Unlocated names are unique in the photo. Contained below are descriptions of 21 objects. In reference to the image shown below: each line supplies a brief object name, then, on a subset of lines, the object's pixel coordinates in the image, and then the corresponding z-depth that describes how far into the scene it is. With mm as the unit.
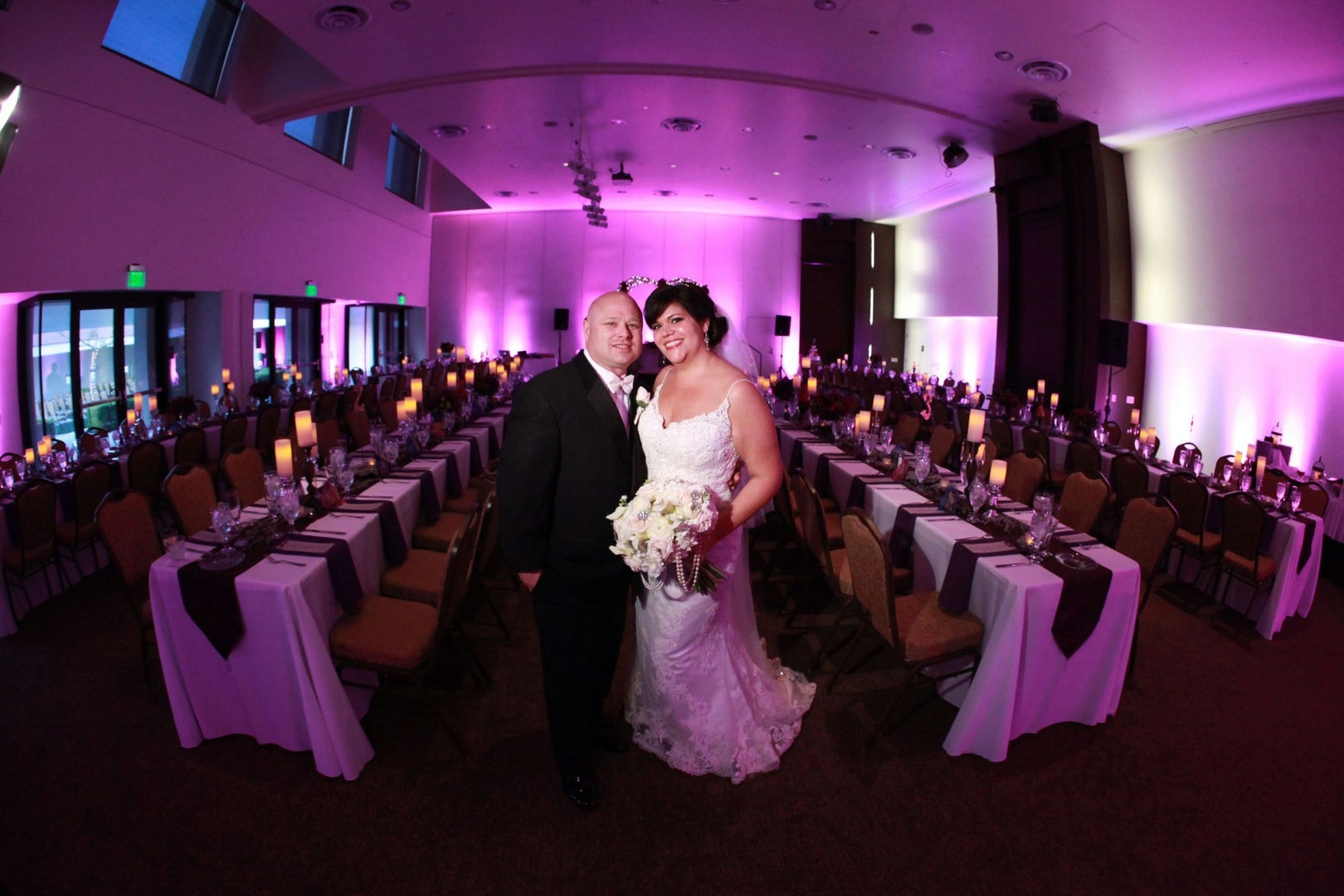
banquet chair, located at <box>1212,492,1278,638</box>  4352
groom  2387
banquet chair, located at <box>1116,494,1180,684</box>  3551
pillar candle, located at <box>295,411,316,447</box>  4176
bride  2680
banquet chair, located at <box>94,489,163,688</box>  3217
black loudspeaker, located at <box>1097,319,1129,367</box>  8516
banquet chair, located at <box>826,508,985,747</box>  3074
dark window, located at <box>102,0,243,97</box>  6988
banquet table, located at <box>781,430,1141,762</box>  3014
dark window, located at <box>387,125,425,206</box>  14742
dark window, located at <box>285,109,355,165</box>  10945
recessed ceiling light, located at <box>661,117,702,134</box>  8938
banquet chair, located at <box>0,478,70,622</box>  4008
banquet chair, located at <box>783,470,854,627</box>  3838
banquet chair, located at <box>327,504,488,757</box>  2979
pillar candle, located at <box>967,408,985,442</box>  5059
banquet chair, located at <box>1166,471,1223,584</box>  4785
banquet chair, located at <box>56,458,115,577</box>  4449
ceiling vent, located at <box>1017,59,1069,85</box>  6328
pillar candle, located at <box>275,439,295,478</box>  3660
